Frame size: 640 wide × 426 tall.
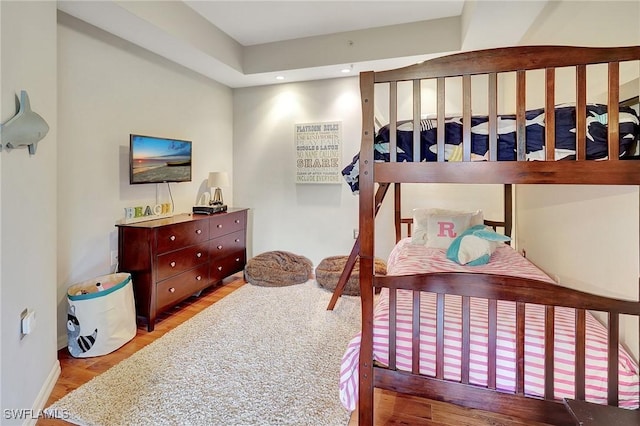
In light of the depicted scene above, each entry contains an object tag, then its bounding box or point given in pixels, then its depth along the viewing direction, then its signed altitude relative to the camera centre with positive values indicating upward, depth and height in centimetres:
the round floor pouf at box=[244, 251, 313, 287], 372 -67
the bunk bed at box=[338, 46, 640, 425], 115 -28
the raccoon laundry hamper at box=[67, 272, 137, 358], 224 -76
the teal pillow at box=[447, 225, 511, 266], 241 -27
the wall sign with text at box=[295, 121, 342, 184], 398 +74
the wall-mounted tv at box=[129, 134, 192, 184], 289 +51
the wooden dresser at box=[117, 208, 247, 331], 265 -40
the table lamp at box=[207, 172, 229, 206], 375 +37
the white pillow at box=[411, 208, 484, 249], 296 -13
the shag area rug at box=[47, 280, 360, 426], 168 -100
